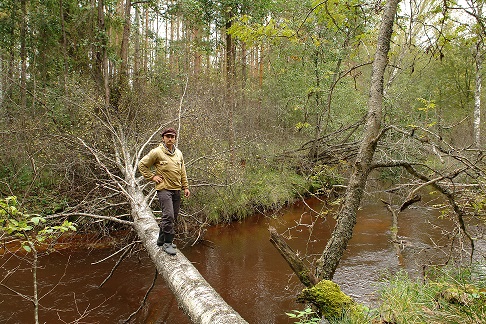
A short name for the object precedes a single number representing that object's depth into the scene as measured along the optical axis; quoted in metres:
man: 4.36
